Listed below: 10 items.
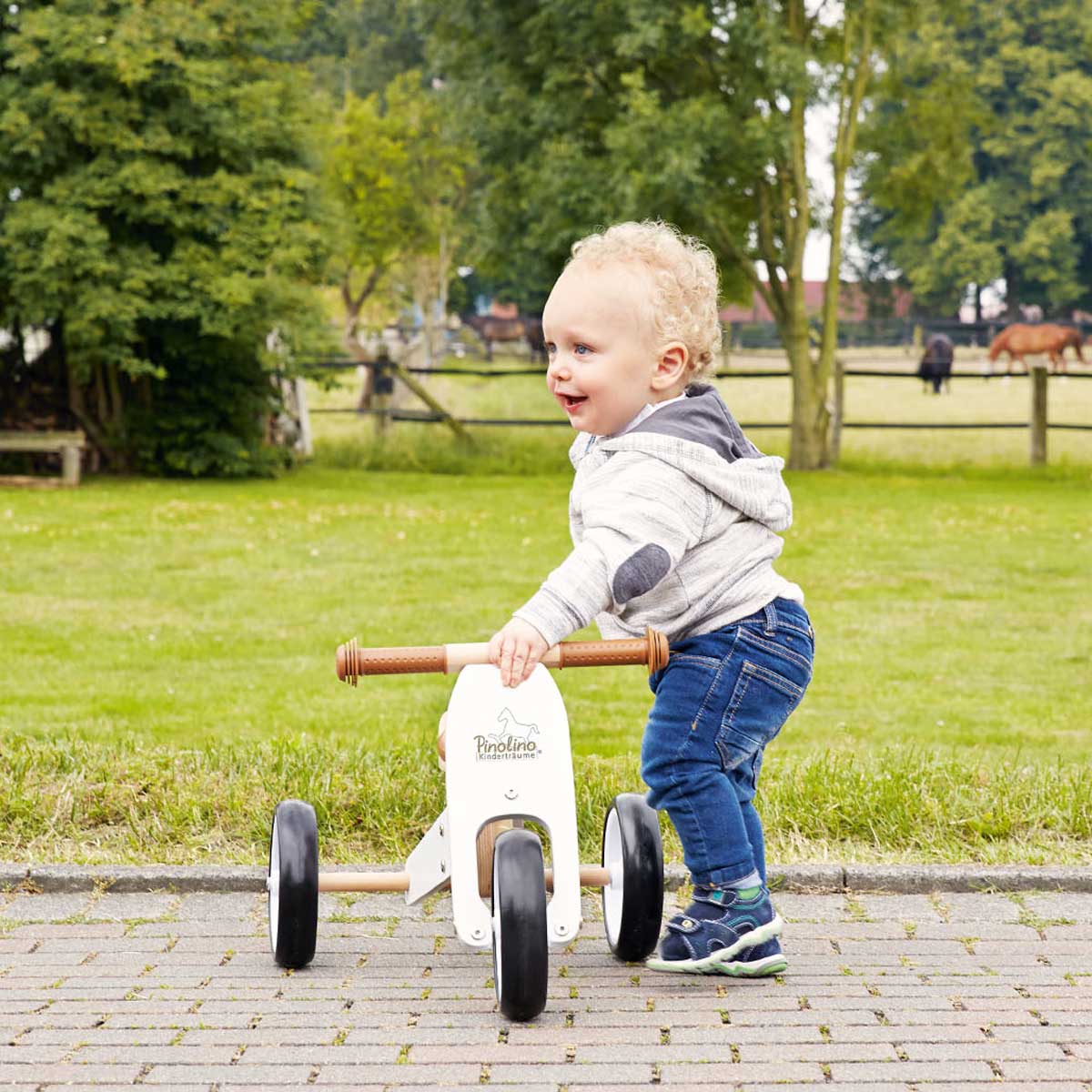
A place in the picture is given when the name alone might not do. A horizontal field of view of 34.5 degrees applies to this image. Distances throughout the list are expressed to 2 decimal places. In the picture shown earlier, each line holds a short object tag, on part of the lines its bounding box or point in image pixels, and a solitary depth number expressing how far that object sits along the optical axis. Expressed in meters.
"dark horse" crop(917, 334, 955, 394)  40.28
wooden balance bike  3.41
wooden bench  19.25
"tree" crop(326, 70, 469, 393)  38.38
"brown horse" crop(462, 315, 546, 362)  62.88
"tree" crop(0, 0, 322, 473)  18.64
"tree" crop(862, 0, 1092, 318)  58.22
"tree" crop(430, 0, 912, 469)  20.19
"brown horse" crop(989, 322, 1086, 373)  45.75
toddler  3.62
